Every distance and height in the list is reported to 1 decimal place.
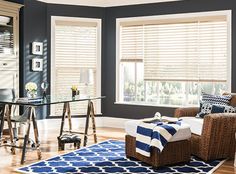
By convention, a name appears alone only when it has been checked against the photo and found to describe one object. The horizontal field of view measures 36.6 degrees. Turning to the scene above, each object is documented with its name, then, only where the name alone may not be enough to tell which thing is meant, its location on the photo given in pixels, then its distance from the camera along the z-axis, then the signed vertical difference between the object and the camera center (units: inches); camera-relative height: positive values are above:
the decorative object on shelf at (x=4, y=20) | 249.4 +45.3
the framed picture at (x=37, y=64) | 275.3 +15.3
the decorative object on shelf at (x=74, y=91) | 229.4 -4.6
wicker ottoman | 172.2 -34.7
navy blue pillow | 201.6 -14.0
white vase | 208.2 -5.5
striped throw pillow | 210.8 -8.8
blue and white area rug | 169.6 -40.9
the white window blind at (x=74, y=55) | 292.8 +24.2
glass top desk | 185.5 -14.8
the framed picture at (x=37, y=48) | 275.0 +28.0
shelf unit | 250.5 +27.0
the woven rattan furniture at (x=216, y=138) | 184.7 -28.5
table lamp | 232.1 +5.2
